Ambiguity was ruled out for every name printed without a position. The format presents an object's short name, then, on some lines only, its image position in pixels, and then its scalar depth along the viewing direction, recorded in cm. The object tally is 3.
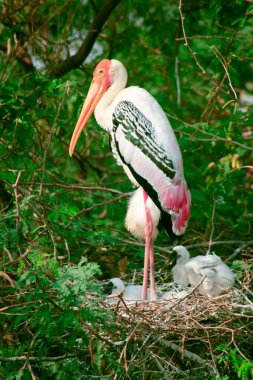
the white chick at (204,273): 1417
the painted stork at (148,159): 1499
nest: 1245
